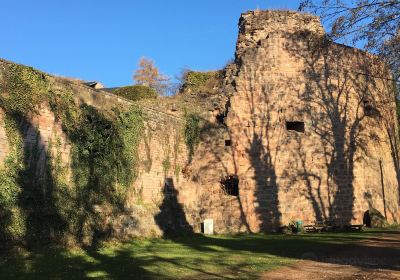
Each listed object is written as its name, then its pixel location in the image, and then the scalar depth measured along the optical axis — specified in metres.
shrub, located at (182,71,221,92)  19.78
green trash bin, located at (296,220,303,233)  15.71
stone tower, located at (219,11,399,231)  16.38
